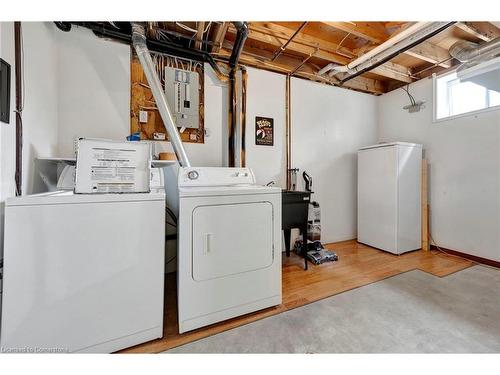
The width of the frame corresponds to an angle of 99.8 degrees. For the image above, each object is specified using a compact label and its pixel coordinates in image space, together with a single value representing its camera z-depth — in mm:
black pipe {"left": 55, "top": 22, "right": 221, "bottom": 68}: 2080
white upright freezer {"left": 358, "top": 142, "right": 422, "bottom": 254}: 3014
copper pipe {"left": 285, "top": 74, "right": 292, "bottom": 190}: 3141
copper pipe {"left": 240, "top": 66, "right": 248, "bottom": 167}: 2730
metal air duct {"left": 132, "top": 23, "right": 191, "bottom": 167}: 2055
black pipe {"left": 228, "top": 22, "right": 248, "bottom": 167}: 2648
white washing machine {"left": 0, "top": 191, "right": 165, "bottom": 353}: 1128
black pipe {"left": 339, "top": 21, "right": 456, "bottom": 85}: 2123
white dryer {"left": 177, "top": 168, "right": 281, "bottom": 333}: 1488
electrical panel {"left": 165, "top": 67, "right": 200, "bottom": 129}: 2467
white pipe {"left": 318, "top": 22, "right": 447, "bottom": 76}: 2084
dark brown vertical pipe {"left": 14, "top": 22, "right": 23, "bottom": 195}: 1344
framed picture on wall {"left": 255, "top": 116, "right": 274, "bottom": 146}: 2971
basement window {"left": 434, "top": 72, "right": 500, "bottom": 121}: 2718
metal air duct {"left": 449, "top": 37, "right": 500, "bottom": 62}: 2331
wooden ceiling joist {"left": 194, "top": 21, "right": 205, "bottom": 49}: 2149
